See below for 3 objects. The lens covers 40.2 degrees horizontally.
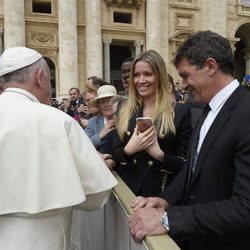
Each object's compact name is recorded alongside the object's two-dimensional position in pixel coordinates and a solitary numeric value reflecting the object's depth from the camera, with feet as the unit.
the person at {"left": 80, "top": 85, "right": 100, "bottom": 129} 14.44
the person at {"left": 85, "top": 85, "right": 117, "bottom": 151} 11.98
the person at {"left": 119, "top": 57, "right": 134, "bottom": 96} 12.47
